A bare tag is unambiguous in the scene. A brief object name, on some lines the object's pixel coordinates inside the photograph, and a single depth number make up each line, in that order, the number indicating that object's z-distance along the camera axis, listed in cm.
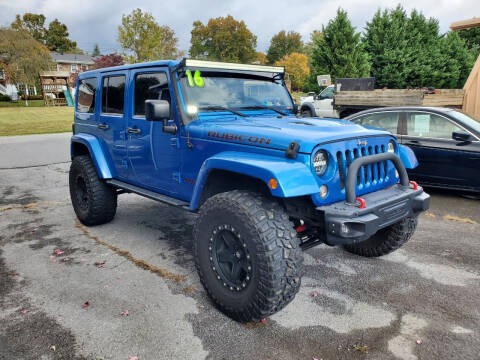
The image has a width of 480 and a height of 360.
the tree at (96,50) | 11899
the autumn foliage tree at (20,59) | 4256
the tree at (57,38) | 7931
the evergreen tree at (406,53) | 2055
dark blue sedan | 569
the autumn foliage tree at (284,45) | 8475
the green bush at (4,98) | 4772
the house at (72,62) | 7006
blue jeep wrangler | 261
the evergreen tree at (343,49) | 1950
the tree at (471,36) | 3194
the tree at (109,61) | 4691
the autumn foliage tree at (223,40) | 7362
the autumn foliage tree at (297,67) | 6034
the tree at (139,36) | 3997
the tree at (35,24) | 7775
